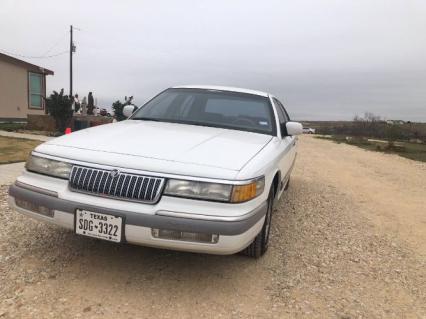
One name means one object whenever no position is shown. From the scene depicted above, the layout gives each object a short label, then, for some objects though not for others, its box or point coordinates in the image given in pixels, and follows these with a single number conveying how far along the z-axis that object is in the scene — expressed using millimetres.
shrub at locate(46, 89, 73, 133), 15578
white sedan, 3012
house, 21484
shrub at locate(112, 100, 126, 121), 19580
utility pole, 33562
